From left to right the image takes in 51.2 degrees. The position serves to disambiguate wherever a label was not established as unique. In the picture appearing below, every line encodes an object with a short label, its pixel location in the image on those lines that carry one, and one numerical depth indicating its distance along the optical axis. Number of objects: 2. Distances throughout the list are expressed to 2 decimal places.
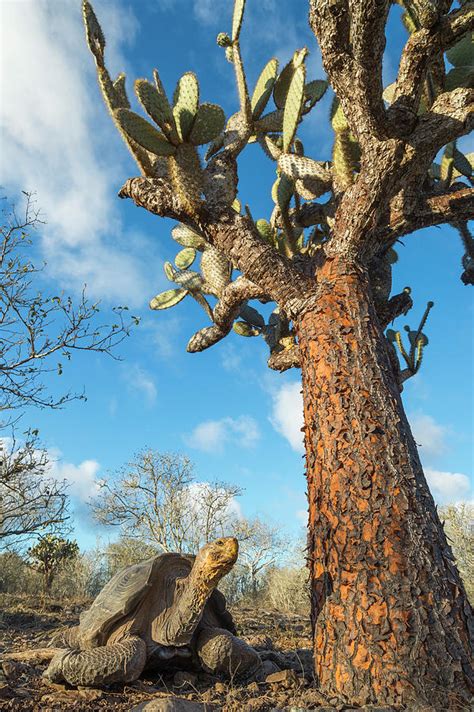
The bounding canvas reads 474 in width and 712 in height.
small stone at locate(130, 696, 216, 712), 2.47
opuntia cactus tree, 3.00
